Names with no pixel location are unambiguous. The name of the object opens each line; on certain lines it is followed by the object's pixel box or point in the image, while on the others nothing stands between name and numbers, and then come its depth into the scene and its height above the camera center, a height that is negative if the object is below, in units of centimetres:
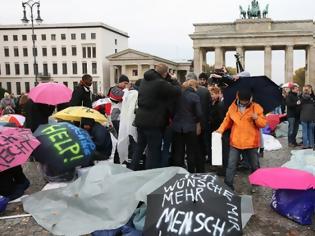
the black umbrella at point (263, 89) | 444 -9
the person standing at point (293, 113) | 818 -87
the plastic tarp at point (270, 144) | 756 -162
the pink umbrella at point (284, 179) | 346 -116
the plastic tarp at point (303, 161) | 422 -127
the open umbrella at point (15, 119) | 669 -70
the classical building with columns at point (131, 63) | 5041 +417
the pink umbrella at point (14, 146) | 400 -81
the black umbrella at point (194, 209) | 279 -124
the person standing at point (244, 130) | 433 -69
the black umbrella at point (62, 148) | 451 -94
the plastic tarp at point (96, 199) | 338 -141
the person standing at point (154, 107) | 431 -32
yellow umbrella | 524 -49
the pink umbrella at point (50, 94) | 549 -11
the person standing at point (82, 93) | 619 -11
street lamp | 2125 +601
